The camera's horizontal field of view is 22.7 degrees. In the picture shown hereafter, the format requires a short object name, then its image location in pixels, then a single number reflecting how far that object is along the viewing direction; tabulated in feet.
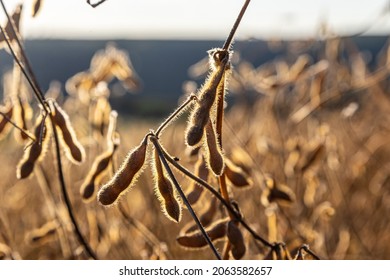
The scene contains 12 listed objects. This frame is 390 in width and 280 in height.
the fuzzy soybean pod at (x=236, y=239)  2.02
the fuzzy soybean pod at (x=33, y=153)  2.12
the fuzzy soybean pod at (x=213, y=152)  1.76
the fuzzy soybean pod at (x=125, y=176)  1.79
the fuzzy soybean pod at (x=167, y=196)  1.83
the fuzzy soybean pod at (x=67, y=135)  2.09
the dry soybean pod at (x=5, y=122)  2.22
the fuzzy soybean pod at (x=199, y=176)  2.09
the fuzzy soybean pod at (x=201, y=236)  2.07
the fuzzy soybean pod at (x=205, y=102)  1.68
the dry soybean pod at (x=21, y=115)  2.22
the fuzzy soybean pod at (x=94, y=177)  2.18
